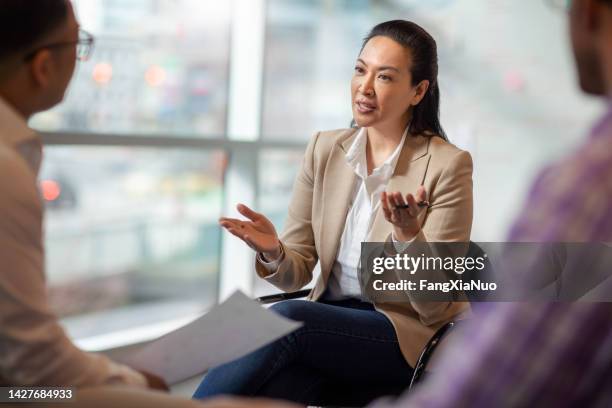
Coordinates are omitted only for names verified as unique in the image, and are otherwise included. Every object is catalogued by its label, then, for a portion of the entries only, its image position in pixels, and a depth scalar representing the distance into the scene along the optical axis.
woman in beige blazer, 2.93
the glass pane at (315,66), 5.64
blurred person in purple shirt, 1.67
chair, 2.94
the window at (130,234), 4.75
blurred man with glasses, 2.26
